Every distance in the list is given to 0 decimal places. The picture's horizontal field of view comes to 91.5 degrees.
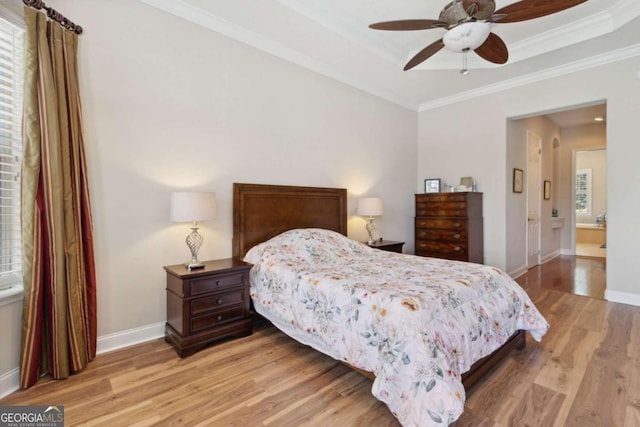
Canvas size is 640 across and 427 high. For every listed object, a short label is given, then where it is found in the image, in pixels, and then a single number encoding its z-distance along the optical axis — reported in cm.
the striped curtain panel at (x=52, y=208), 190
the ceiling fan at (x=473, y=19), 197
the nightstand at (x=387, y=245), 399
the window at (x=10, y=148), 195
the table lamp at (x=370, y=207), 399
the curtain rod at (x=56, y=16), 191
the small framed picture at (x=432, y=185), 498
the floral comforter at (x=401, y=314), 149
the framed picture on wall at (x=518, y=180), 464
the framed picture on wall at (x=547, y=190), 601
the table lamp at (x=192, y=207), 242
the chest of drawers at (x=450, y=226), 430
